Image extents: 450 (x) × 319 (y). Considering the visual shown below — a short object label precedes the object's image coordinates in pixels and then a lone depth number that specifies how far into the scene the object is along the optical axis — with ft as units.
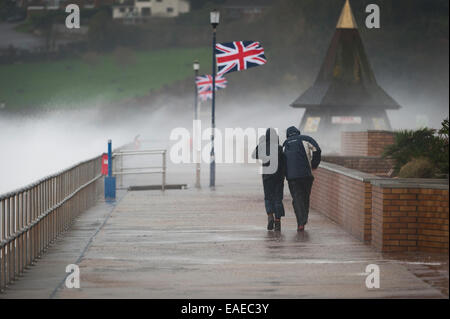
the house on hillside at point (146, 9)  549.95
